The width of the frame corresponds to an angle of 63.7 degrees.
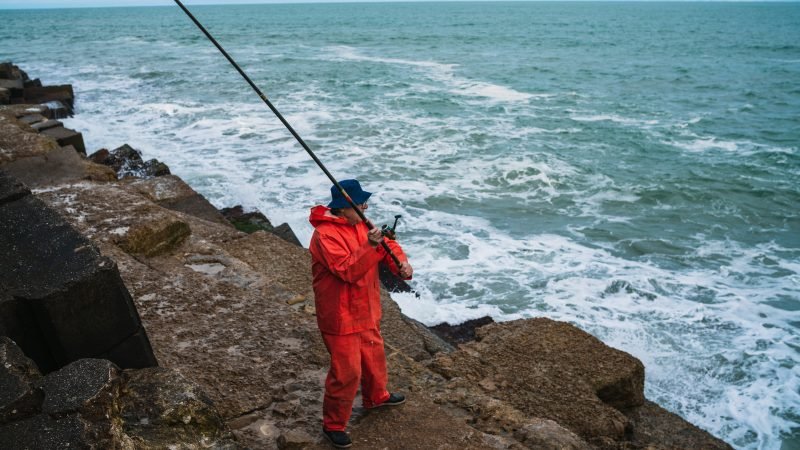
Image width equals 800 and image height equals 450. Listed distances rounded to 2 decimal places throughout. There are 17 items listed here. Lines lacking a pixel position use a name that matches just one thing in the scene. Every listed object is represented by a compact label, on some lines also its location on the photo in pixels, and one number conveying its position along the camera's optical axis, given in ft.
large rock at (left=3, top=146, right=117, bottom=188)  22.62
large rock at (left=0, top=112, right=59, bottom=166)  25.61
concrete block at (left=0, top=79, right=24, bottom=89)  61.52
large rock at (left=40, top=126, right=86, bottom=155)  34.78
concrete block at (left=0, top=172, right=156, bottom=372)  9.14
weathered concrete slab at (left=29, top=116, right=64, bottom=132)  37.06
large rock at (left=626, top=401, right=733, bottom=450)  13.88
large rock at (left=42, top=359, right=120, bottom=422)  7.68
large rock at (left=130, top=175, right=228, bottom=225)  23.93
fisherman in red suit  10.00
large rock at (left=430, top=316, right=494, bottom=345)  21.99
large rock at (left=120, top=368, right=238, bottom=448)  8.63
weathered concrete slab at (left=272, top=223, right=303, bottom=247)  26.76
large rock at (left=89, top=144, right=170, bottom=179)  36.29
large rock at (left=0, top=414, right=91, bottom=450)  7.18
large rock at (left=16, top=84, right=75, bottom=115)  62.59
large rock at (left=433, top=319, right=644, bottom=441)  12.91
